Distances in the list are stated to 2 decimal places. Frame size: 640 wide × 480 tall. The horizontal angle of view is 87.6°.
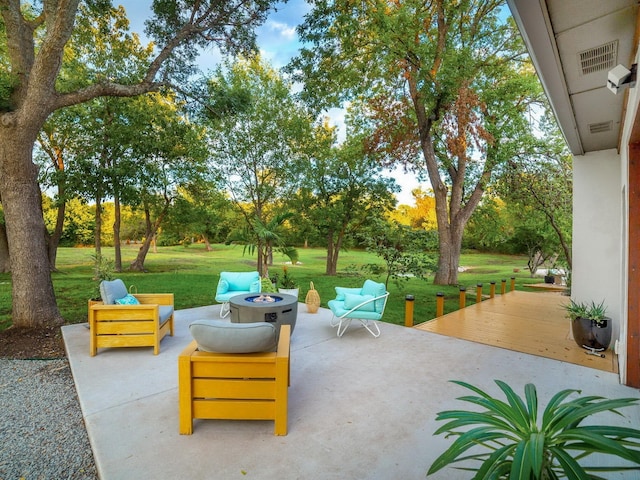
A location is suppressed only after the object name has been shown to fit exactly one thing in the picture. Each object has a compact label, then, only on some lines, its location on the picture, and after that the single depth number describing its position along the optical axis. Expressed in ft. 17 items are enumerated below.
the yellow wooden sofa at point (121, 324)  13.83
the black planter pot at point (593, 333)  15.30
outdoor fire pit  14.99
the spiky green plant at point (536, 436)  3.91
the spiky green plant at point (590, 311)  15.38
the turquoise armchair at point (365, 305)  16.71
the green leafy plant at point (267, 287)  21.36
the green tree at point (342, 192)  48.34
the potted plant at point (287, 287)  22.75
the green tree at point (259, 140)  43.50
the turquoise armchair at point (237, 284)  20.74
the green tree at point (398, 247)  26.14
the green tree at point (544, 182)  30.32
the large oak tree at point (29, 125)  16.78
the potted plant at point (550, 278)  45.14
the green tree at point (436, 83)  25.84
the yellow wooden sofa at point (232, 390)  8.42
